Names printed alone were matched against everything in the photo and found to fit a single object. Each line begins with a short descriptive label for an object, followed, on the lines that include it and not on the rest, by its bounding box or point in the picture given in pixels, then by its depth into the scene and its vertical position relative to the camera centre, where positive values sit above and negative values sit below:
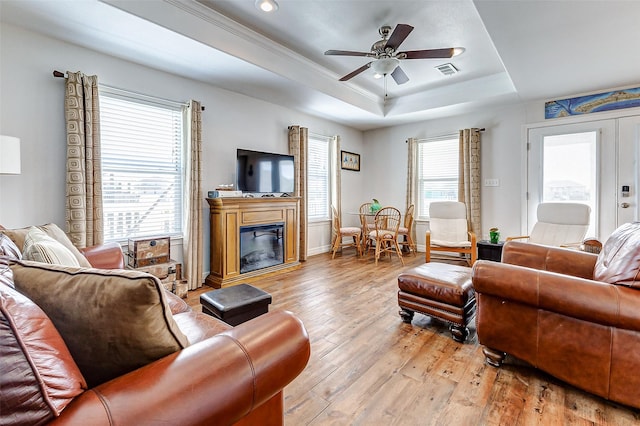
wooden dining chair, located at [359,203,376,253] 5.34 -0.39
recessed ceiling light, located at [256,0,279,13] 2.59 +1.80
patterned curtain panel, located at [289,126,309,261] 4.86 +0.66
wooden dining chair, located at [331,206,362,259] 5.27 -0.48
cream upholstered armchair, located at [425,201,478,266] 4.57 -0.27
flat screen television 4.03 +0.52
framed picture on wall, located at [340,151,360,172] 6.04 +0.97
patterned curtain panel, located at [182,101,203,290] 3.49 +0.07
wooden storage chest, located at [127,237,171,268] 2.94 -0.44
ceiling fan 2.65 +1.45
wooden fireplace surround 3.60 -0.26
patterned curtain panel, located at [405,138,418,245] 5.71 +0.66
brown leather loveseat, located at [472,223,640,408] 1.42 -0.60
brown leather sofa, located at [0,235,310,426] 0.57 -0.40
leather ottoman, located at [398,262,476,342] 2.21 -0.69
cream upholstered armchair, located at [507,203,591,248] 3.59 -0.23
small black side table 3.99 -0.60
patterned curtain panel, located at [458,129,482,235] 4.95 +0.54
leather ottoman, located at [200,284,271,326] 1.81 -0.60
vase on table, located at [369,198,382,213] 5.80 +0.00
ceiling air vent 3.94 +1.88
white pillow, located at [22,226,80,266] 1.21 -0.18
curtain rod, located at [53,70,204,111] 2.63 +1.20
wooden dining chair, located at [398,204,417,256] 5.23 -0.39
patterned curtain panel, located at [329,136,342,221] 5.70 +0.66
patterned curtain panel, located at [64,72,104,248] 2.66 +0.43
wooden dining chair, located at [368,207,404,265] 4.82 -0.47
